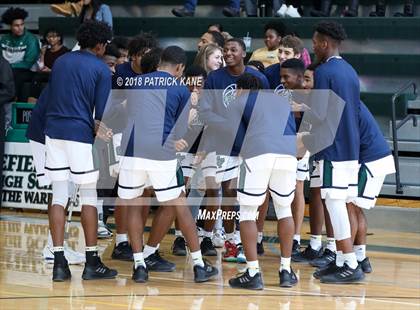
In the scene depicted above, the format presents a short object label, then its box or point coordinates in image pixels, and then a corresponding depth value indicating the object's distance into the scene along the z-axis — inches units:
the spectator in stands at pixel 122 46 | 406.3
